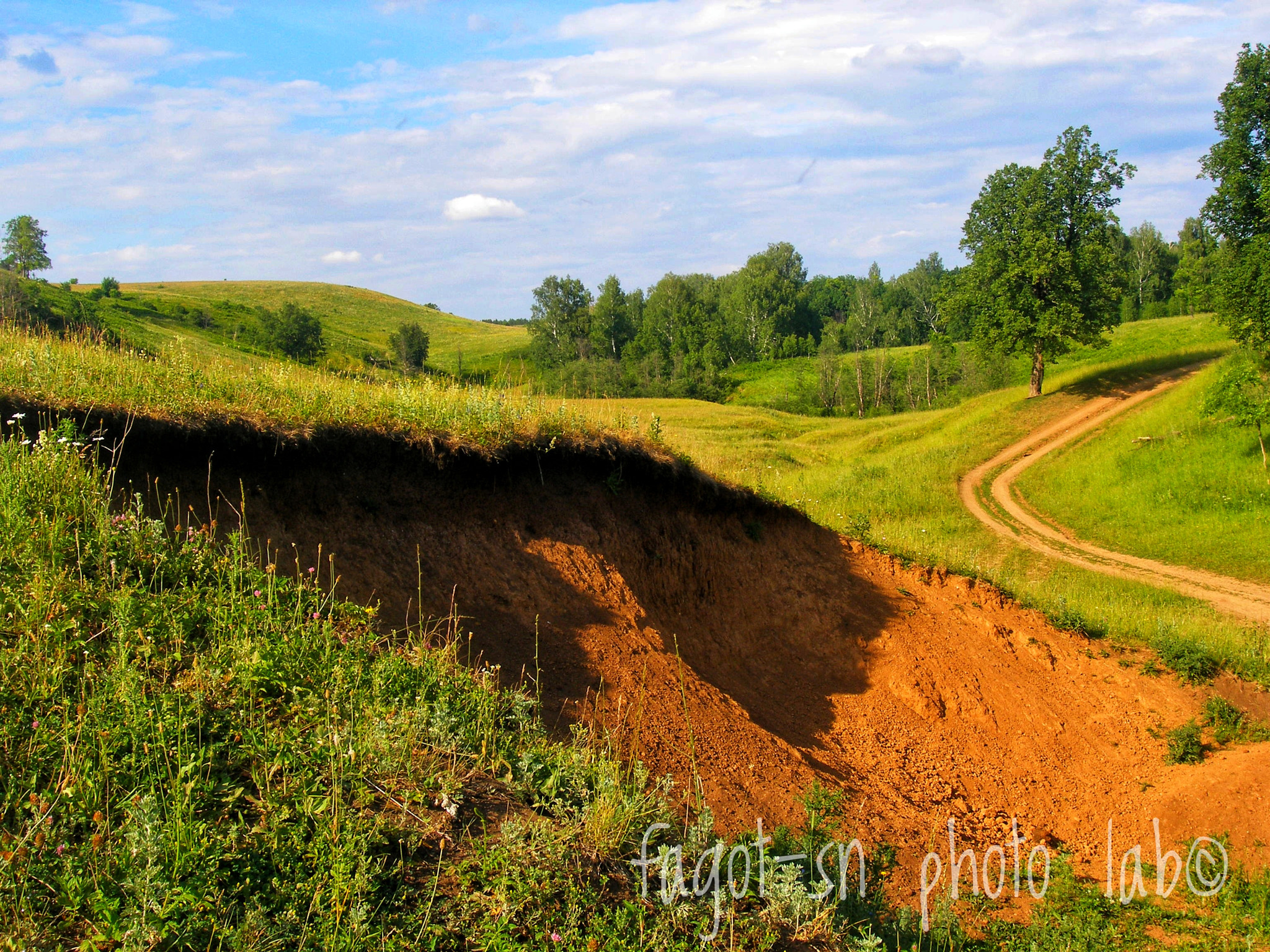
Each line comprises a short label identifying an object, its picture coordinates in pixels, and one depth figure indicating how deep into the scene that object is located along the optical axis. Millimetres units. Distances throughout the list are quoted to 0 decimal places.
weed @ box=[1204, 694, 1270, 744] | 10516
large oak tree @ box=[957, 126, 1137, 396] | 32312
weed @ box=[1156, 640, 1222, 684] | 11672
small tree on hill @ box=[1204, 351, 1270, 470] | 23781
